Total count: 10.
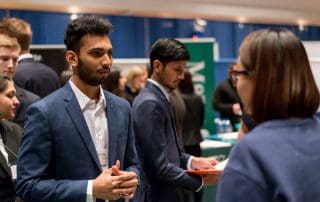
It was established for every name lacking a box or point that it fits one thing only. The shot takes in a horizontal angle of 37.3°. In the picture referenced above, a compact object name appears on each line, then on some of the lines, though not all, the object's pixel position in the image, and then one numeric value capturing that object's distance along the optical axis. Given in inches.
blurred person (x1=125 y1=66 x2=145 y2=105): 205.0
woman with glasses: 38.1
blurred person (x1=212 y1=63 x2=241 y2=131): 211.0
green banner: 229.6
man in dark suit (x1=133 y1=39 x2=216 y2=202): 89.2
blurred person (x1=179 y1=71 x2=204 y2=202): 163.5
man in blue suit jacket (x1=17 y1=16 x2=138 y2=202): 64.9
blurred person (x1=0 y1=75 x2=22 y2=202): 77.5
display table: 176.7
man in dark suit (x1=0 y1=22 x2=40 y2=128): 103.4
